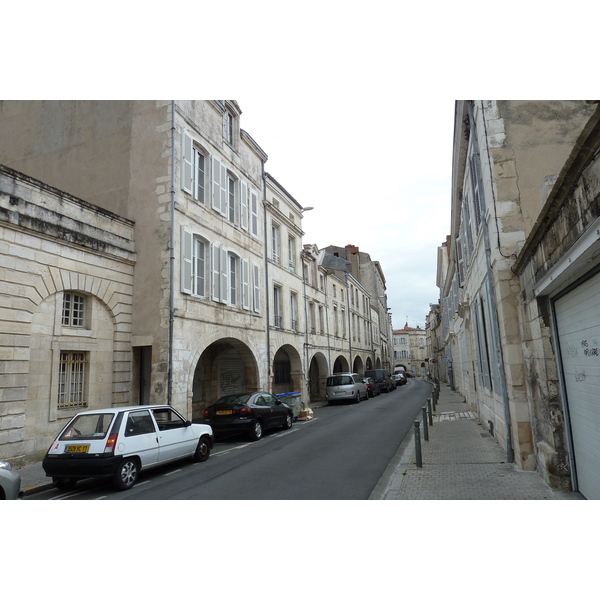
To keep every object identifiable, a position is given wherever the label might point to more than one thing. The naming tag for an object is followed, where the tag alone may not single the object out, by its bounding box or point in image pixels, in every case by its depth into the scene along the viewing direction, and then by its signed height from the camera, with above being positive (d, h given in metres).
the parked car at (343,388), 23.11 -0.90
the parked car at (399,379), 45.28 -1.03
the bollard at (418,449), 7.61 -1.36
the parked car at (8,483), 5.23 -1.17
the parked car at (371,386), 27.32 -1.01
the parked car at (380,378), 31.12 -0.60
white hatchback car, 6.87 -1.09
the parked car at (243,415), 12.01 -1.11
